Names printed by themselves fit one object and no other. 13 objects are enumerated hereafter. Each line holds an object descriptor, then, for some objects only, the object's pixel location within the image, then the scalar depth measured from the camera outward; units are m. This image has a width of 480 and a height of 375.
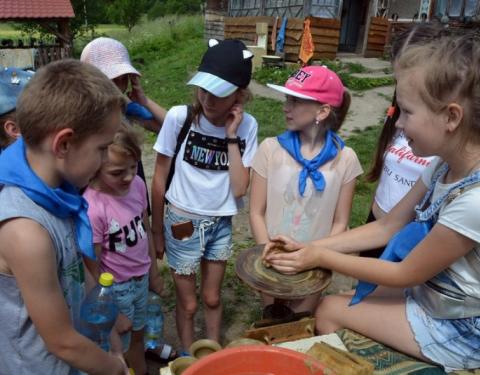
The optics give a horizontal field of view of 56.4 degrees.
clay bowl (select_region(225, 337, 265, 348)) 1.44
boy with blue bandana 1.29
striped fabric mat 1.54
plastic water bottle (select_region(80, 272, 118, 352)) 1.72
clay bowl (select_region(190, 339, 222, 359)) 1.60
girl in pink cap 2.46
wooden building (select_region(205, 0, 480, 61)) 13.80
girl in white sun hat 2.68
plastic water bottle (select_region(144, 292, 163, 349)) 2.77
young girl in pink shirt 2.19
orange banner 12.55
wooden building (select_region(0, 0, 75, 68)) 12.82
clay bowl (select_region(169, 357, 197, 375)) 1.41
